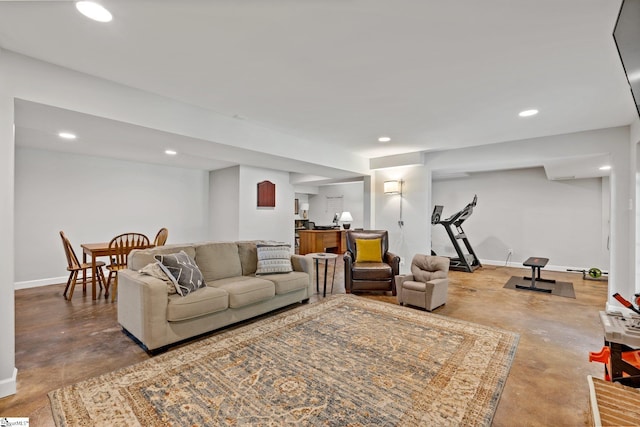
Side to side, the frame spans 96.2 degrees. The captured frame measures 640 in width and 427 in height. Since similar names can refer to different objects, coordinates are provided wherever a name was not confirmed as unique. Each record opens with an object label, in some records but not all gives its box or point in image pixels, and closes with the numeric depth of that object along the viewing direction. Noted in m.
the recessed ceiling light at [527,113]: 3.21
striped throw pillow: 3.62
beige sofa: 2.52
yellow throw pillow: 4.74
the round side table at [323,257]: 4.31
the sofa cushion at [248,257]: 3.75
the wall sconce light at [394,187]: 5.54
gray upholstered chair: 3.57
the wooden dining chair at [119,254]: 4.10
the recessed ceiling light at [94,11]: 1.58
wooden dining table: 3.96
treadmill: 6.25
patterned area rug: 1.74
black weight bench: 4.64
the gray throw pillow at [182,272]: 2.77
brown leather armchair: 4.34
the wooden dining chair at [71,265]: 3.99
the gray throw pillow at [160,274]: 2.72
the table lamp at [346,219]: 8.05
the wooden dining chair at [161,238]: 4.81
